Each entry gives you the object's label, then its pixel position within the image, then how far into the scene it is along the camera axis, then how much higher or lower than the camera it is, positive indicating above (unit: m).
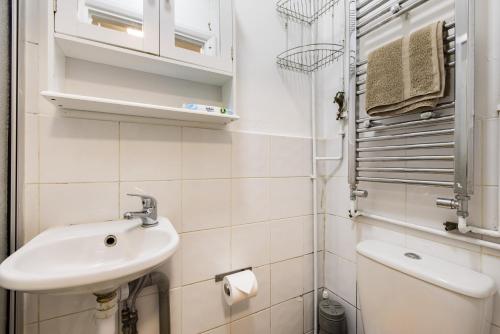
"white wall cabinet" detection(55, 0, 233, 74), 0.72 +0.51
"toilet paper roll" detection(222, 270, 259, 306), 0.97 -0.54
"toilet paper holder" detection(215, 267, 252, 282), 1.04 -0.52
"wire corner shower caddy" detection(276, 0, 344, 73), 1.25 +0.68
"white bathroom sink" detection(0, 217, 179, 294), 0.48 -0.25
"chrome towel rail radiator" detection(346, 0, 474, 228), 0.70 +0.15
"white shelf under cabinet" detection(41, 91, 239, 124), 0.67 +0.20
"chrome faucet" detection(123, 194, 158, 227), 0.79 -0.17
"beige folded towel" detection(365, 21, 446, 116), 0.76 +0.35
